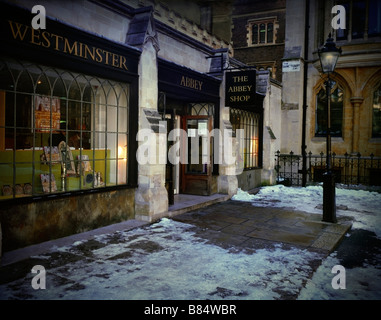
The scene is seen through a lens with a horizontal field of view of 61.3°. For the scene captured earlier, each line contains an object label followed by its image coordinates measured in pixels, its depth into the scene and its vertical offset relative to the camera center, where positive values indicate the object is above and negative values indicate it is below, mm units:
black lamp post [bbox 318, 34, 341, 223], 7504 -614
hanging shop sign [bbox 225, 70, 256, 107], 9859 +1952
